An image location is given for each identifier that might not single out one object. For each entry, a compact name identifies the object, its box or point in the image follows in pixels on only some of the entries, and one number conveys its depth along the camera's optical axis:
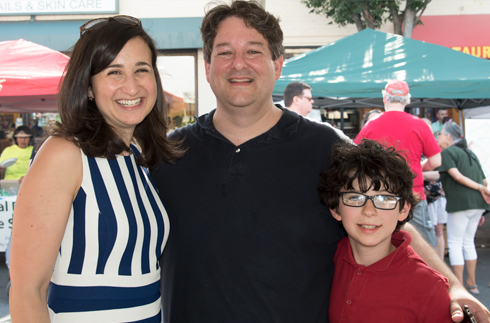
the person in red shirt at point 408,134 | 4.52
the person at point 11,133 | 10.28
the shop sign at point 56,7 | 9.66
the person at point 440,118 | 8.20
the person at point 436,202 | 5.41
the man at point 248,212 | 1.77
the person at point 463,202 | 5.10
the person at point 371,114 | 6.62
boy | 1.69
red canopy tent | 5.21
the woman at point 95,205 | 1.47
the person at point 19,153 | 6.55
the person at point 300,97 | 5.32
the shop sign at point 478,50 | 9.16
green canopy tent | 5.52
